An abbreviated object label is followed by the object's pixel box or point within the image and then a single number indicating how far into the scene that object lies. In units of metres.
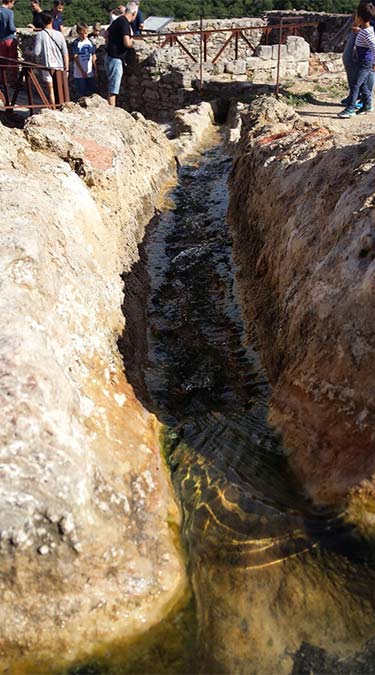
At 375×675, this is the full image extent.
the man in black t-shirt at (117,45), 11.98
